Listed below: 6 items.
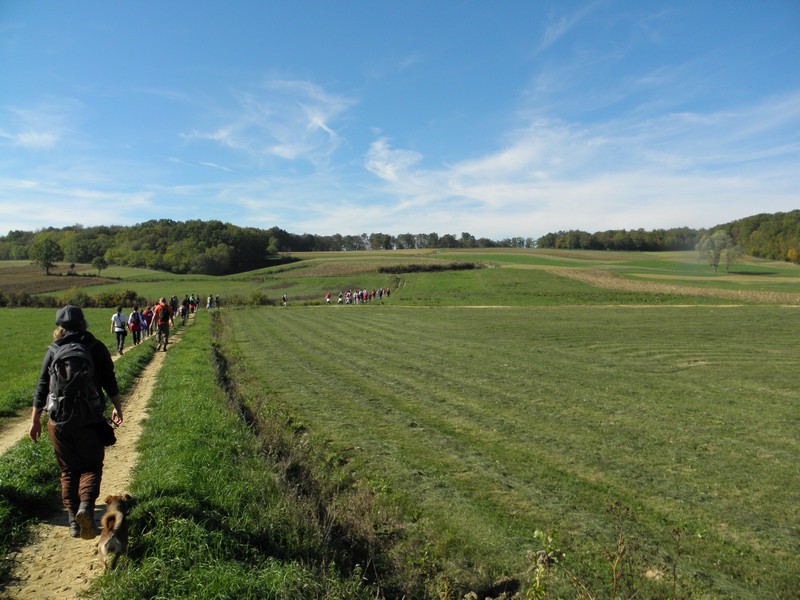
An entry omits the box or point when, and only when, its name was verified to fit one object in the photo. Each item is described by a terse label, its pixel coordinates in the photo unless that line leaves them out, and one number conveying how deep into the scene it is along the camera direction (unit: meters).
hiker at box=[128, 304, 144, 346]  20.00
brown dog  3.94
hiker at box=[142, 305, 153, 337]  23.88
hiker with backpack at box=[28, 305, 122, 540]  4.40
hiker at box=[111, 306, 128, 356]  17.77
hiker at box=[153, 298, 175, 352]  19.67
